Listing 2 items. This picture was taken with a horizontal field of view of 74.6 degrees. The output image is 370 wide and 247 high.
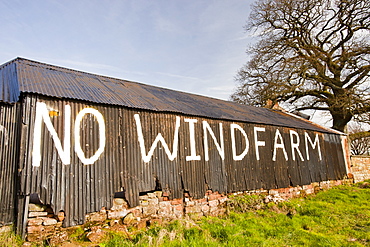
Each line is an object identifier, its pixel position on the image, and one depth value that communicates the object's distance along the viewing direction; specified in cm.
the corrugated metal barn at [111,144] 555
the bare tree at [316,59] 1841
